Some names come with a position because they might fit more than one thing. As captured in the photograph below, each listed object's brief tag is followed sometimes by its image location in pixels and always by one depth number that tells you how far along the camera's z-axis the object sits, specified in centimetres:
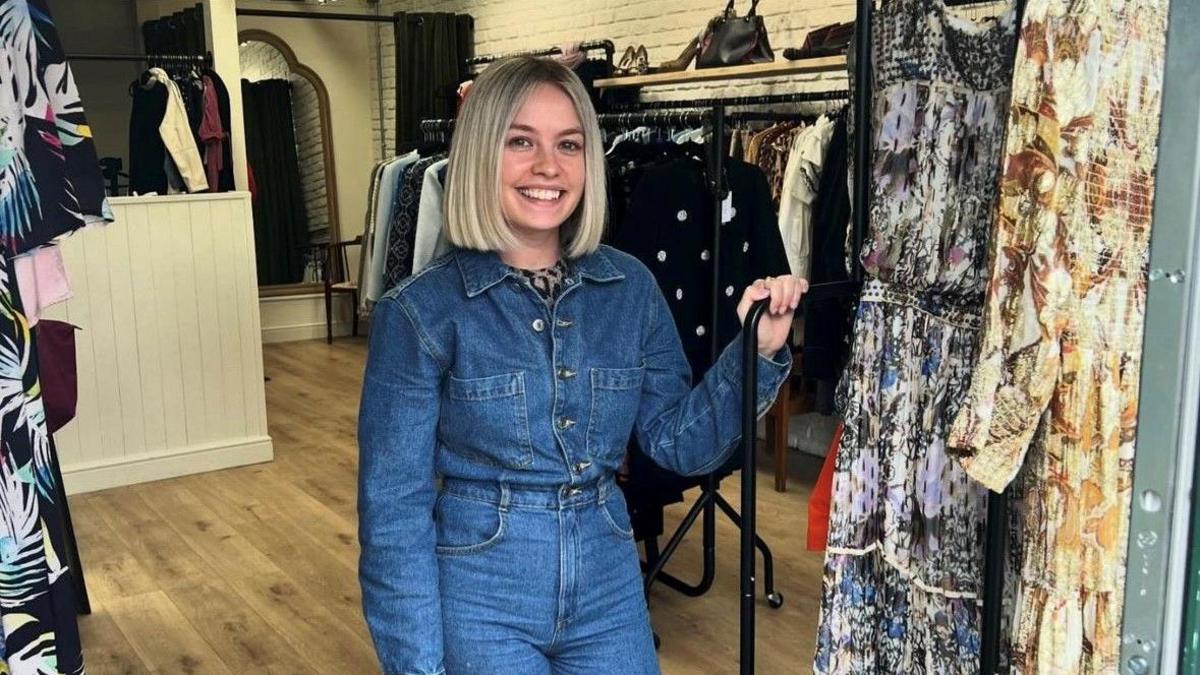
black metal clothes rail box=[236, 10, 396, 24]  664
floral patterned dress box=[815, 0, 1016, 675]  149
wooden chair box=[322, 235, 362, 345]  768
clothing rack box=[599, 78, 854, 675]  143
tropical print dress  144
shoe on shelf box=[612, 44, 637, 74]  530
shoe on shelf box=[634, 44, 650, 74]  510
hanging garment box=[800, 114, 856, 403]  381
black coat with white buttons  280
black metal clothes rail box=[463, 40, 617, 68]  548
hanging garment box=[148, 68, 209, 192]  456
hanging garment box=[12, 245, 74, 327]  162
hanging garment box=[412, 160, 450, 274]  392
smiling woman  145
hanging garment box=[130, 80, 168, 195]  464
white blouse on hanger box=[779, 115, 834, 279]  395
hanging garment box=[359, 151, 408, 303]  436
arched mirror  761
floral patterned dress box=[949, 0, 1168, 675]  100
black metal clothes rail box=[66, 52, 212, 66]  461
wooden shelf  399
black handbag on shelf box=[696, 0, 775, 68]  439
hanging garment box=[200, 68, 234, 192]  456
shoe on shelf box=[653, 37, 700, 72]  471
